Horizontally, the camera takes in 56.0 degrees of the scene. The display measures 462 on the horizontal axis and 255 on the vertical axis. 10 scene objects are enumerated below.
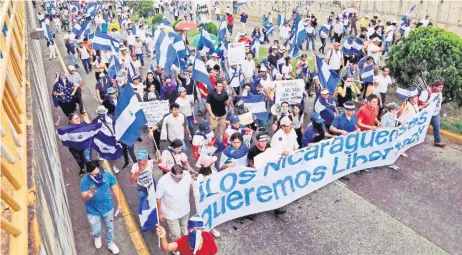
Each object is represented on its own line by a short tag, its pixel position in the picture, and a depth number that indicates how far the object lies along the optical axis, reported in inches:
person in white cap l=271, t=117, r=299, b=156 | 296.8
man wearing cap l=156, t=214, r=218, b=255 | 186.1
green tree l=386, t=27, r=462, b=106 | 442.9
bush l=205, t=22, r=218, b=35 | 914.1
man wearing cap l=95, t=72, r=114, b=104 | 414.9
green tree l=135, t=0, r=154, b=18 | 1381.6
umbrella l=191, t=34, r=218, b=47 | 645.9
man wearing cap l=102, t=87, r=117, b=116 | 378.4
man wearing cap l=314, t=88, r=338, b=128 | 359.3
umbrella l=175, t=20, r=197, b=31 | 778.6
